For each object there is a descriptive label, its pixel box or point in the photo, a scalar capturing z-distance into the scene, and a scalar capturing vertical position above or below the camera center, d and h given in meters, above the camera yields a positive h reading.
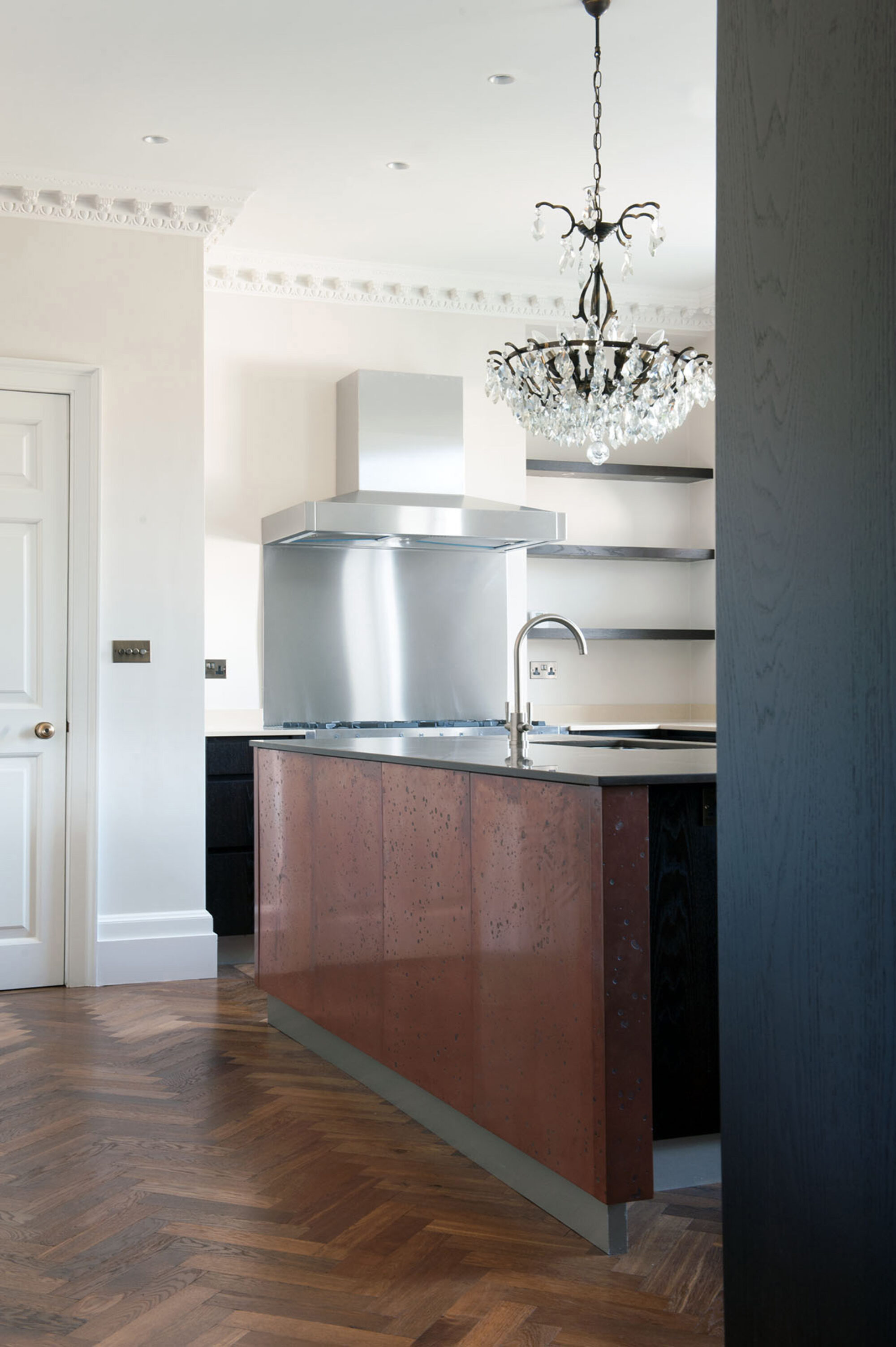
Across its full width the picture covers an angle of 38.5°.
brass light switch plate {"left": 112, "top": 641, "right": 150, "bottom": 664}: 4.86 +0.12
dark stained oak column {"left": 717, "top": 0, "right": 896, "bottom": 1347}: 0.83 +0.01
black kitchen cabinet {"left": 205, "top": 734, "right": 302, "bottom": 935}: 5.16 -0.61
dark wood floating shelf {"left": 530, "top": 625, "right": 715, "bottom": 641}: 6.42 +0.24
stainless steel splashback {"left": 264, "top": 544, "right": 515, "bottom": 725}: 5.87 +0.23
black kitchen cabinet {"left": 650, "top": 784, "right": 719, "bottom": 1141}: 2.46 -0.55
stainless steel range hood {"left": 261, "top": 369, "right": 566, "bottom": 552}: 5.58 +0.94
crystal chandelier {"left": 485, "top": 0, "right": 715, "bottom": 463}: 3.84 +0.92
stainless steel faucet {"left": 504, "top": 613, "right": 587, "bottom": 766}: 3.02 -0.06
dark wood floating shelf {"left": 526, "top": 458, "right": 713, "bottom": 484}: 6.44 +1.07
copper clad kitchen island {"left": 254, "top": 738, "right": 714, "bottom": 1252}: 2.23 -0.55
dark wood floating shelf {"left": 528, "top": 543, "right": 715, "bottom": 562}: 6.40 +0.65
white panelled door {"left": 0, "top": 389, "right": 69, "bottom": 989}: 4.72 +0.01
